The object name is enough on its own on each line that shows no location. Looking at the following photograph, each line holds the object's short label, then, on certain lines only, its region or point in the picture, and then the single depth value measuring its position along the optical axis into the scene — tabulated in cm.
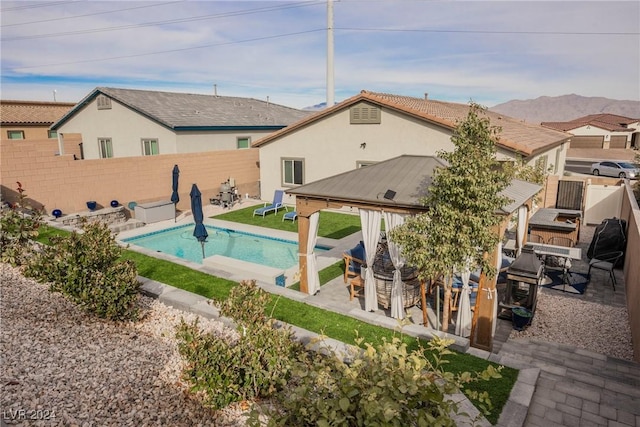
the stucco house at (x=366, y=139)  1891
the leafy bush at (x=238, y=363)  577
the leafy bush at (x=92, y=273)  810
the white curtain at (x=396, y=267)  963
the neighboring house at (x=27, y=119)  3556
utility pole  2983
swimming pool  1612
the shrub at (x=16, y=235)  1098
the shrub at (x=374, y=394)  325
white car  3554
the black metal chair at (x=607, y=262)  1295
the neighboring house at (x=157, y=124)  2544
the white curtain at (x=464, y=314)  925
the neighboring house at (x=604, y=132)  5481
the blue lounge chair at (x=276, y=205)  2184
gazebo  873
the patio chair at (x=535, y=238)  1555
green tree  803
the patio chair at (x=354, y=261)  1193
